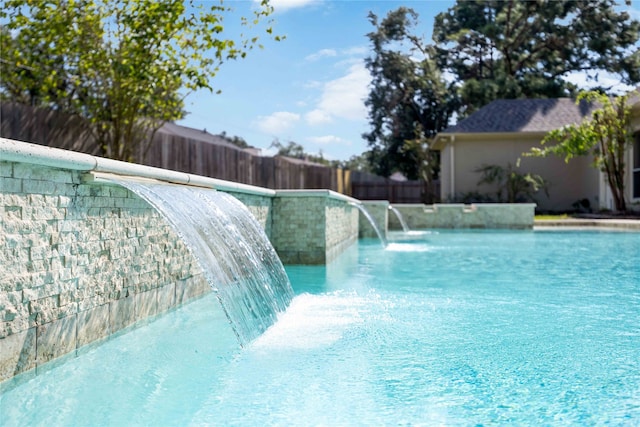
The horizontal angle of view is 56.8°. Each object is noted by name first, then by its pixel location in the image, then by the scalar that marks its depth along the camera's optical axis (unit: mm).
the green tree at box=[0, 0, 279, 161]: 8727
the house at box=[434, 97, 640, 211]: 20109
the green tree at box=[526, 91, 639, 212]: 15961
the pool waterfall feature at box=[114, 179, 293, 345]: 3596
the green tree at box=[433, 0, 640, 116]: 25922
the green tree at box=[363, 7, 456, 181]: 28391
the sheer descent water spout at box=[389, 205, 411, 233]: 14222
